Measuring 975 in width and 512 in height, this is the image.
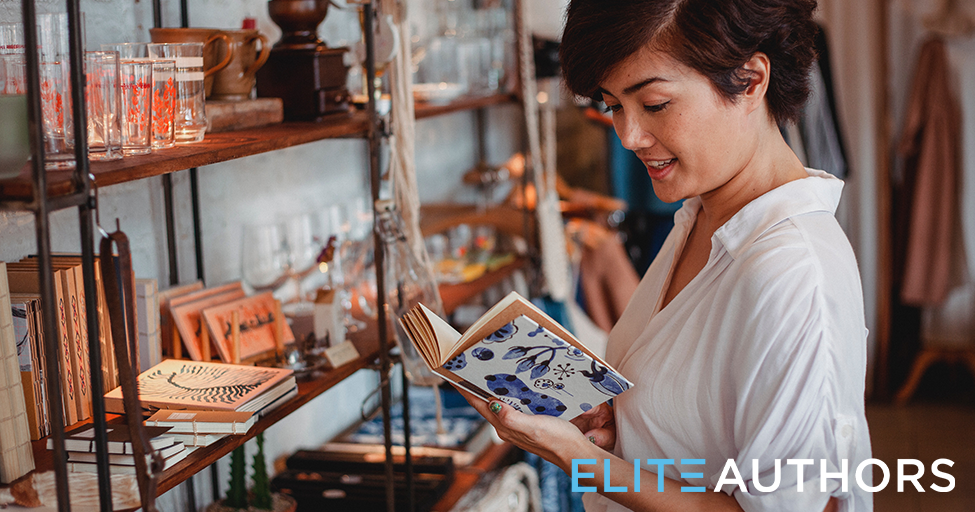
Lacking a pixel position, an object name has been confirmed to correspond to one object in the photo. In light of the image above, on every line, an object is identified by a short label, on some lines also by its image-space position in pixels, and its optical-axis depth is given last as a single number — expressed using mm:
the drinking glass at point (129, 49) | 1196
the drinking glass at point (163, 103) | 1226
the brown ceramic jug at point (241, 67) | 1521
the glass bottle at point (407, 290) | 1817
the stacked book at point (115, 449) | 1162
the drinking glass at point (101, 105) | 1110
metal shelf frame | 912
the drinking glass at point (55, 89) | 1030
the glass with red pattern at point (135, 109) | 1155
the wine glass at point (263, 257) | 1792
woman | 1100
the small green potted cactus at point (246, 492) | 1795
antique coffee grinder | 1705
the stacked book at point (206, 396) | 1257
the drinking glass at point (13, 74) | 1007
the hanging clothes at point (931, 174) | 4027
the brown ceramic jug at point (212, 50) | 1462
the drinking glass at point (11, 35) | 1052
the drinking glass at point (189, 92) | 1271
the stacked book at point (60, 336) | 1174
